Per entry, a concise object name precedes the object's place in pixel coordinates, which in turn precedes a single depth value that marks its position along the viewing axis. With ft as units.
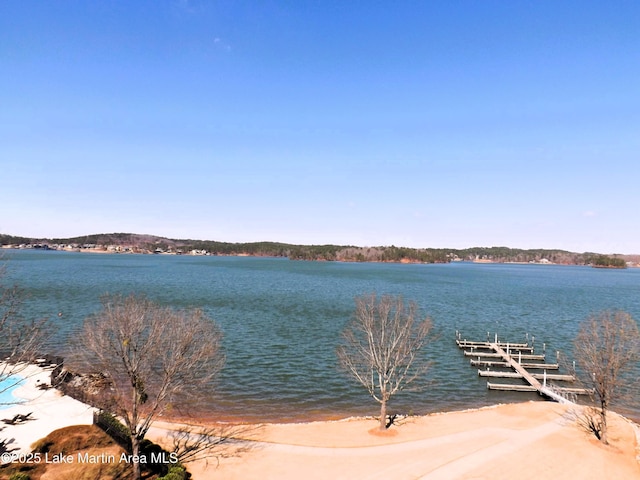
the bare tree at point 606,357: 75.51
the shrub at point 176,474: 54.56
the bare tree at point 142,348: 57.82
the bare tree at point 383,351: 83.51
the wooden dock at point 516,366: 116.67
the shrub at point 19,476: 51.98
